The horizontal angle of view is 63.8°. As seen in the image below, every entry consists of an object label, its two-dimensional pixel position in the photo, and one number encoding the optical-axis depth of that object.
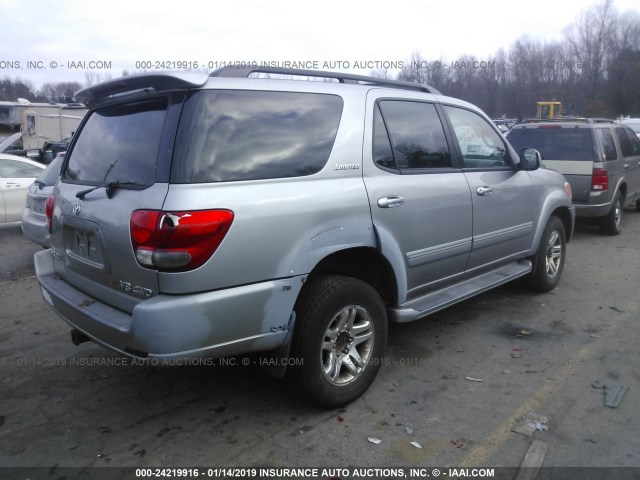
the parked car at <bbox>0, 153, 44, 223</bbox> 8.34
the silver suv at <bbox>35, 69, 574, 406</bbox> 2.54
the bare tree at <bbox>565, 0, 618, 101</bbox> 45.94
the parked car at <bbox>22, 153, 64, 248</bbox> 6.16
